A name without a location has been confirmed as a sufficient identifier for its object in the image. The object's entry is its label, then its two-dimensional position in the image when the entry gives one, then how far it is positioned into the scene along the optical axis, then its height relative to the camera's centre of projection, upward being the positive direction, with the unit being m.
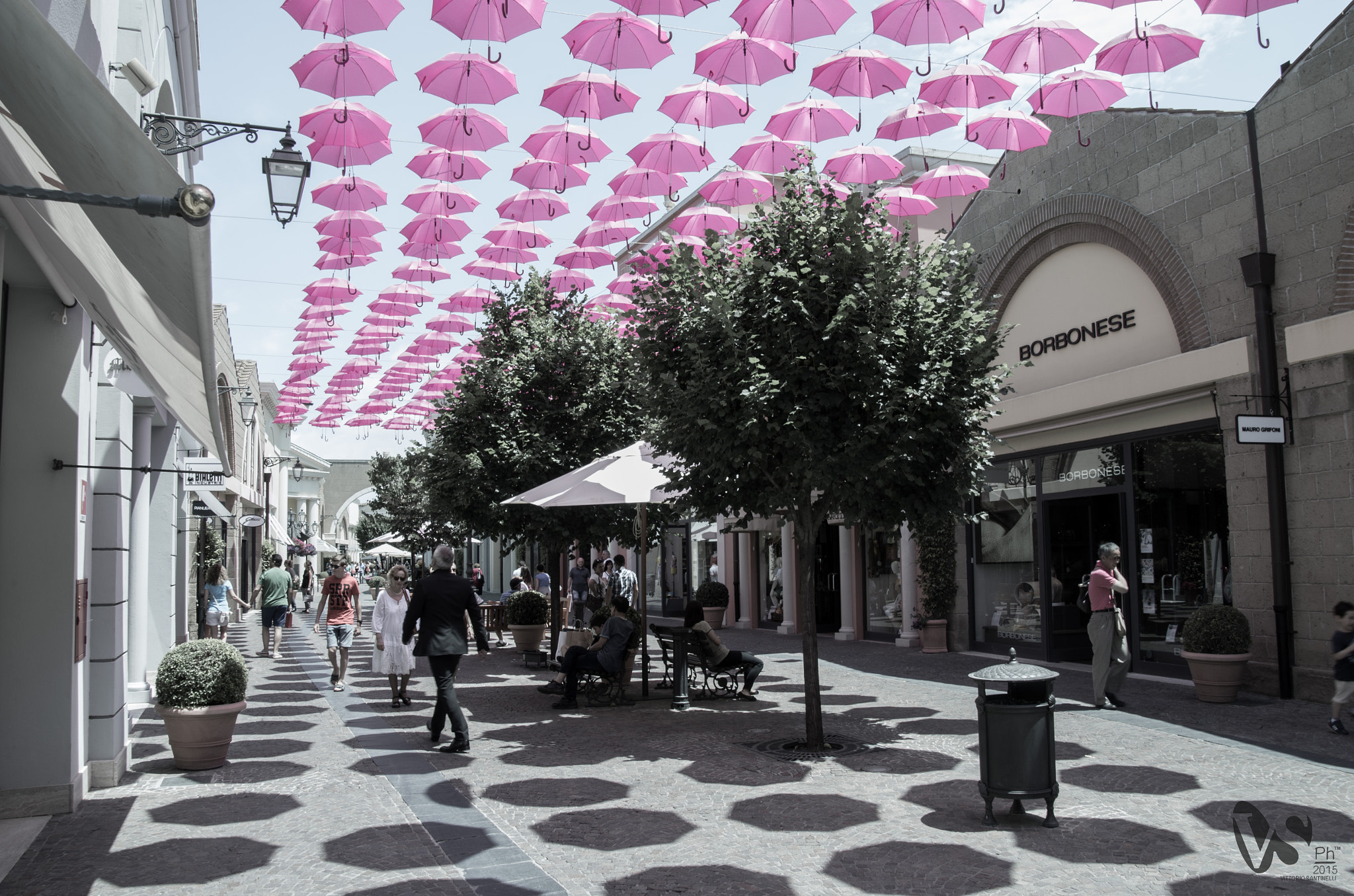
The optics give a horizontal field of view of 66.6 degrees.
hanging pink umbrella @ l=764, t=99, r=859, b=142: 12.37 +4.87
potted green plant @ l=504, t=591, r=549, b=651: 17.39 -1.47
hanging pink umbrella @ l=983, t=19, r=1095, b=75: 10.65 +4.92
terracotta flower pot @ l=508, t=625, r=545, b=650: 17.38 -1.74
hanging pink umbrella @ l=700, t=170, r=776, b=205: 13.85 +4.61
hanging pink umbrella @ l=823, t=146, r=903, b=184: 13.02 +4.56
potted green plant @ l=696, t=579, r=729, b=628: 26.64 -1.89
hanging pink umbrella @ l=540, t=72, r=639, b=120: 11.50 +4.87
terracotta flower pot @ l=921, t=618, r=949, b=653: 17.95 -1.93
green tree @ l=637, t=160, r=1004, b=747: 8.69 +1.37
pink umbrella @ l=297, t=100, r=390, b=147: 11.48 +4.60
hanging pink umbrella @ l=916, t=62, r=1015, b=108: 11.31 +4.80
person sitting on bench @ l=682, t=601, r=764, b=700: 12.02 -1.49
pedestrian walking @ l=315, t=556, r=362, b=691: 13.68 -1.02
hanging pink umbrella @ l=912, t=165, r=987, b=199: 13.89 +4.64
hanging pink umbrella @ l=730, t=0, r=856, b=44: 9.77 +4.87
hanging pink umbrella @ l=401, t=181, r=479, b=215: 13.86 +4.51
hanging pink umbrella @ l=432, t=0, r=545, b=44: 9.61 +4.86
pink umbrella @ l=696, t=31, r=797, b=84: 10.55 +4.84
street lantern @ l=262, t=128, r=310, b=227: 8.67 +3.07
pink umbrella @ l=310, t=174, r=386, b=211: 13.56 +4.52
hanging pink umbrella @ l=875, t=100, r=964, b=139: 12.22 +4.79
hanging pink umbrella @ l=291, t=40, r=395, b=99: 10.45 +4.76
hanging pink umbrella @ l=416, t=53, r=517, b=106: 10.88 +4.83
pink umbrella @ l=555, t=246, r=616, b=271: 16.47 +4.37
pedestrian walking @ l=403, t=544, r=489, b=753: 9.32 -0.86
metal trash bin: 6.36 -1.38
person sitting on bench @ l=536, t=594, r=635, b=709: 11.70 -1.42
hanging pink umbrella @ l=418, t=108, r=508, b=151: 11.99 +4.74
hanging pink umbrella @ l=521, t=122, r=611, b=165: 12.09 +4.57
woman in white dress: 12.16 -1.20
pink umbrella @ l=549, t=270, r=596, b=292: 18.58 +4.52
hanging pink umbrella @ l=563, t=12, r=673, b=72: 10.38 +4.98
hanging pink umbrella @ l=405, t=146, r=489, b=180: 12.50 +4.49
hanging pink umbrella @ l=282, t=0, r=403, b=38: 9.39 +4.77
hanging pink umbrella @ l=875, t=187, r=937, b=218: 14.23 +4.47
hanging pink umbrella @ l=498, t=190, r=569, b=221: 14.35 +4.55
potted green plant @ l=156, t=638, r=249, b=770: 8.44 -1.36
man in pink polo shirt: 10.88 -1.19
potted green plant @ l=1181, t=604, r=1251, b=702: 11.26 -1.47
